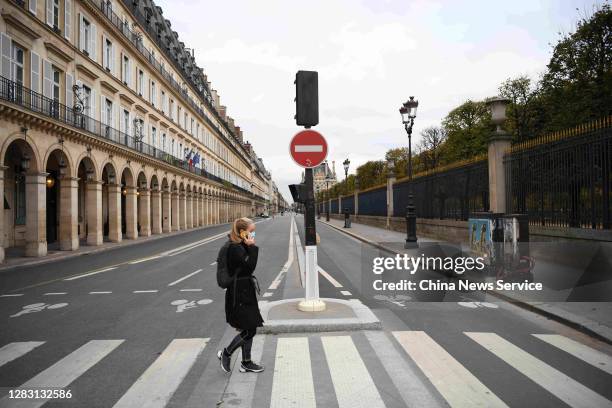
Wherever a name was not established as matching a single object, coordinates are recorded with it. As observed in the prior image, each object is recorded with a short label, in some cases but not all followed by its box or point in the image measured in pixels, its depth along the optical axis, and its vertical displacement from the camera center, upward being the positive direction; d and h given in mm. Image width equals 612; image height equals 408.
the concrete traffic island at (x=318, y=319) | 5555 -1689
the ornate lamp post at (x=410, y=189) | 16625 +858
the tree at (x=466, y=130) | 44812 +9783
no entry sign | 6195 +1025
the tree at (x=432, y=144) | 57106 +10484
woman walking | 4094 -919
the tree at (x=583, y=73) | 25297 +9764
